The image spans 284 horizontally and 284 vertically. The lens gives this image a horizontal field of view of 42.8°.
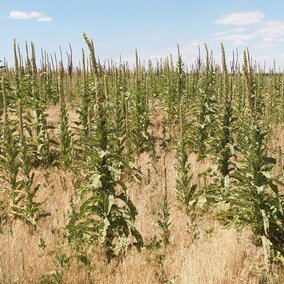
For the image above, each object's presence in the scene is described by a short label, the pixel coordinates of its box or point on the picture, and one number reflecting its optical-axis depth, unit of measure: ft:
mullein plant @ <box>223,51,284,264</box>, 19.08
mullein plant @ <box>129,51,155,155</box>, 43.63
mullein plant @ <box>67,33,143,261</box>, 18.94
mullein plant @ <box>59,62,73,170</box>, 34.86
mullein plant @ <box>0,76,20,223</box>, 25.96
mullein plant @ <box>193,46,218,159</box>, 37.37
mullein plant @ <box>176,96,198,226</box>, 26.05
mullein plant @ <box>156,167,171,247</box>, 20.90
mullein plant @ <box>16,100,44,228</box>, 24.54
